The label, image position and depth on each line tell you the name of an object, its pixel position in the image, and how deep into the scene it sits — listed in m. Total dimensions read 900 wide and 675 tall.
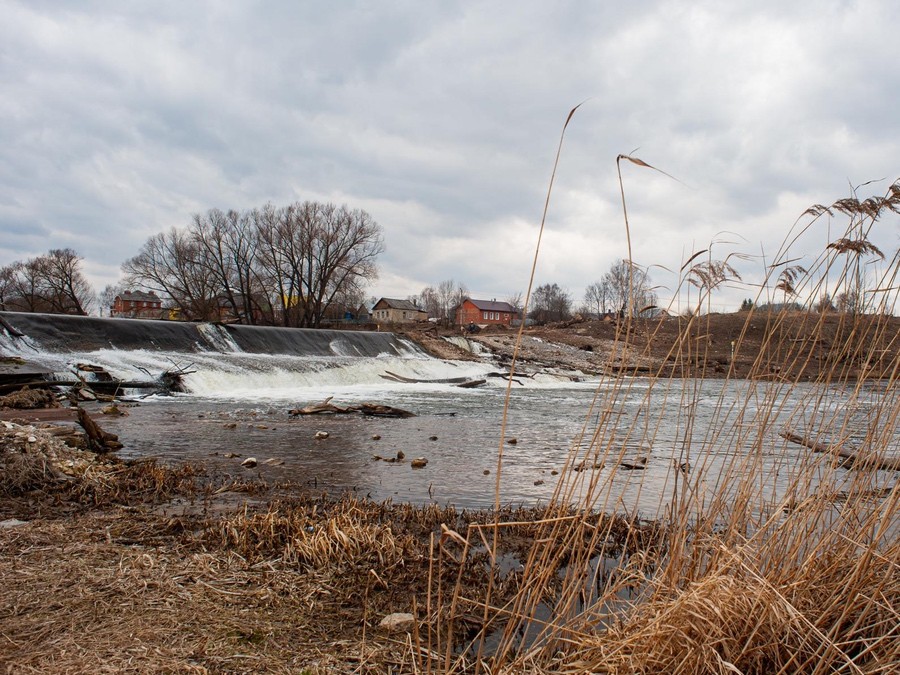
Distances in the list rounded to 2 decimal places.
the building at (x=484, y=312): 84.50
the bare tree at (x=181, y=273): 46.97
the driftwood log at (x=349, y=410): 11.05
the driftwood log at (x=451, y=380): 19.08
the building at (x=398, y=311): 90.12
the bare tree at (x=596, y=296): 69.52
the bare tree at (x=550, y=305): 65.97
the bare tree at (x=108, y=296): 73.19
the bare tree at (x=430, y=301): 95.06
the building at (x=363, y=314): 55.11
